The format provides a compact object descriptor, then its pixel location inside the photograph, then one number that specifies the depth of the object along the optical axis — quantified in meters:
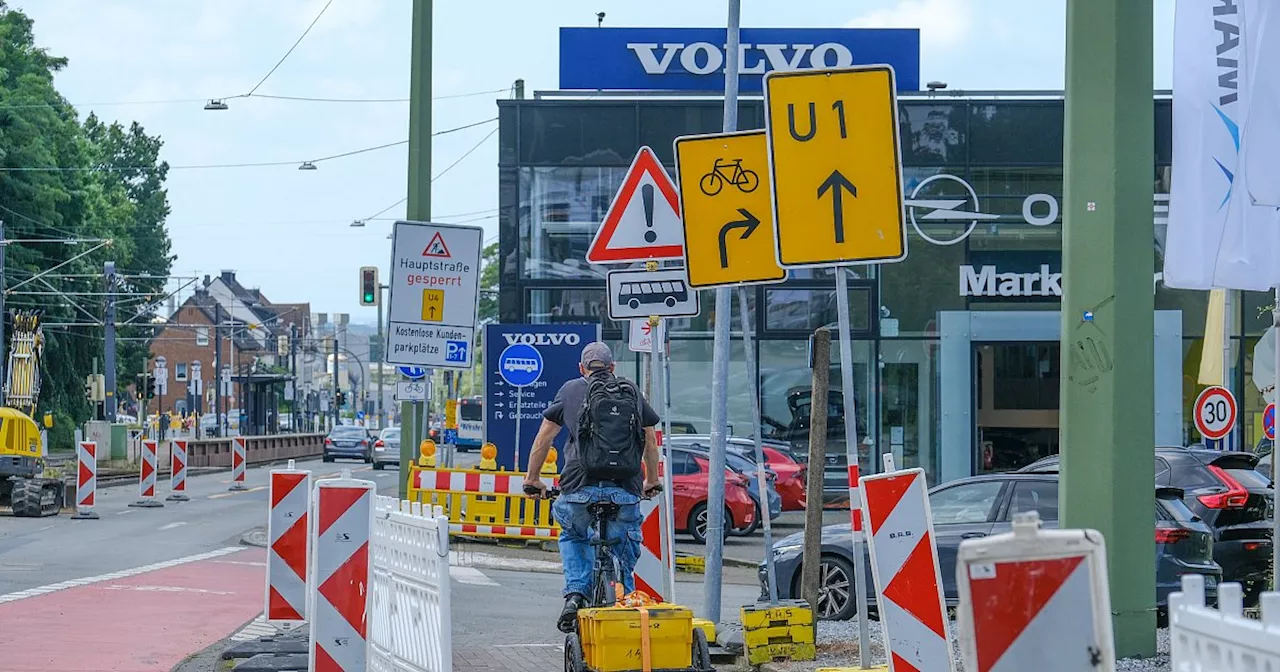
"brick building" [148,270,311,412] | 134.25
